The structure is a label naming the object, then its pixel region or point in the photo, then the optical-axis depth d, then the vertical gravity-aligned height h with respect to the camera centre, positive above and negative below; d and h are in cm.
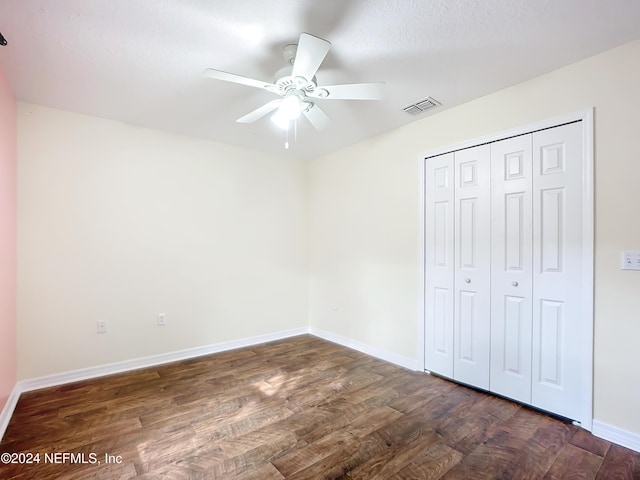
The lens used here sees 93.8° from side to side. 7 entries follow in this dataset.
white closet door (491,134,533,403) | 232 -22
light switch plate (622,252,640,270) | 184 -12
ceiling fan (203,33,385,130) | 161 +97
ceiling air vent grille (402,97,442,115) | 262 +121
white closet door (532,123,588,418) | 208 -21
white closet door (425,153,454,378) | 279 -23
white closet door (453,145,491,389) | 255 -24
